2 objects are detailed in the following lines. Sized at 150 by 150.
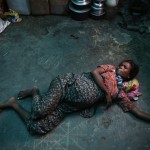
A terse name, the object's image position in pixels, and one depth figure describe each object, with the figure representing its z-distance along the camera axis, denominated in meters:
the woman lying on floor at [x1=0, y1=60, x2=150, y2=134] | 2.78
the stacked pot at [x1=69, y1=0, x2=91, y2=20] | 4.18
